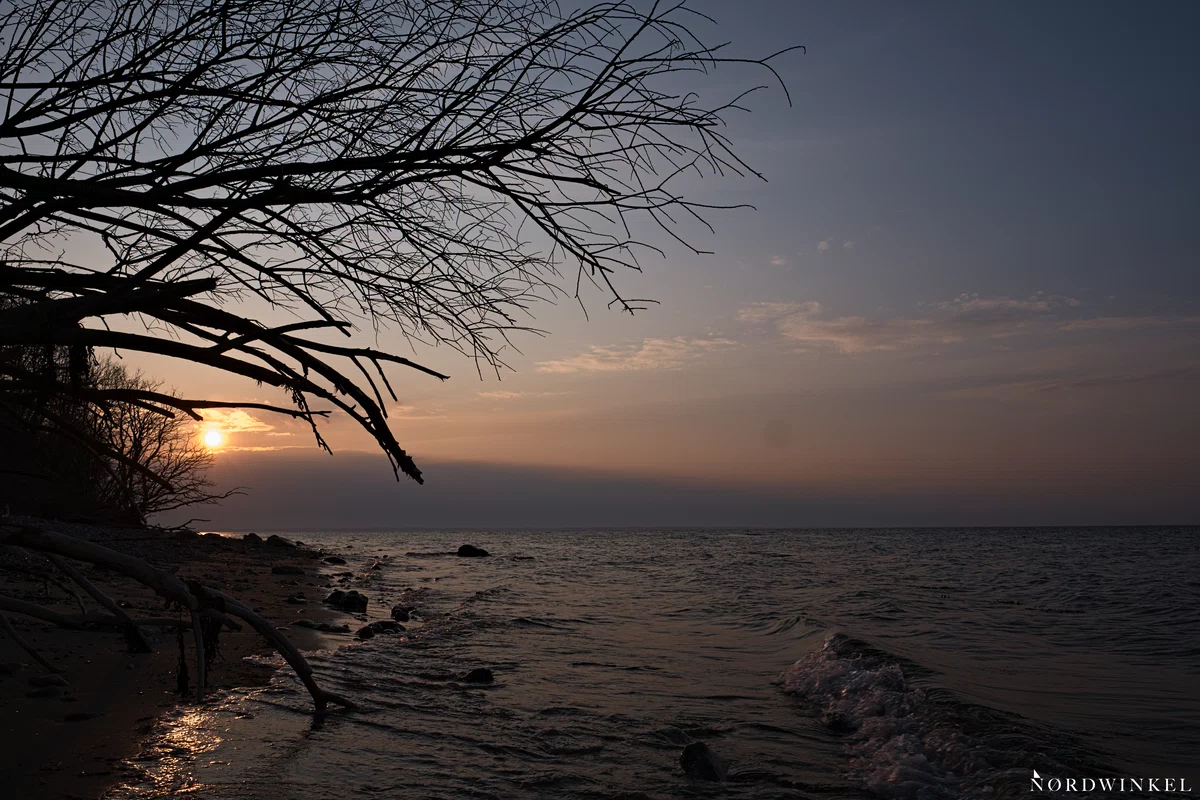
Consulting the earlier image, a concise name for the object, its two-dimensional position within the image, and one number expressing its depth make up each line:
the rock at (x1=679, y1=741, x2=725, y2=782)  6.05
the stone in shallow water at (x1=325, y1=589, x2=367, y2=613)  15.64
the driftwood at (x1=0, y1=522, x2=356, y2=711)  3.29
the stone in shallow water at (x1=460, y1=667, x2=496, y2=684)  9.05
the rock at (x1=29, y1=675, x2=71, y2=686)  6.39
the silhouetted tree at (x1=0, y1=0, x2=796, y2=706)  2.53
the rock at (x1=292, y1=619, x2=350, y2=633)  12.25
